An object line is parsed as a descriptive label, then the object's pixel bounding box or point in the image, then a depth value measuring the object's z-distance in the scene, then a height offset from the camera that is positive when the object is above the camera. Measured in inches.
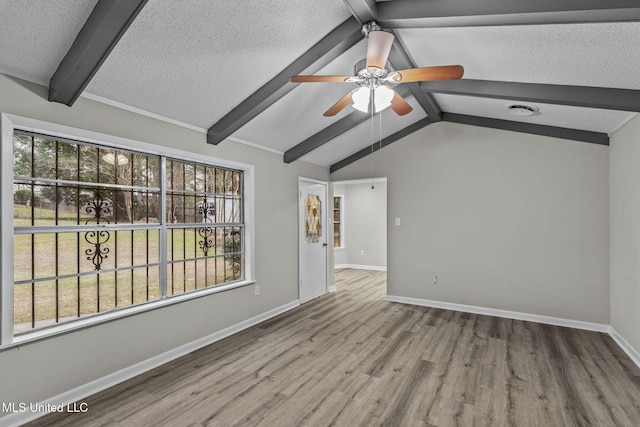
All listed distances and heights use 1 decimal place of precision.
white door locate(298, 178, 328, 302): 202.8 -15.0
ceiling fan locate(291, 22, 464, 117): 79.2 +37.6
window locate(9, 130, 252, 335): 92.7 -4.3
